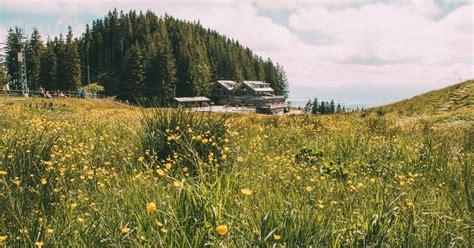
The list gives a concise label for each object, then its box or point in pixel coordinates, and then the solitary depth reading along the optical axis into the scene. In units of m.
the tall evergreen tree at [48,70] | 89.25
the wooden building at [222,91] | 116.31
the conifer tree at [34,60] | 89.45
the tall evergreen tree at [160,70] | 89.50
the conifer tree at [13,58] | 99.06
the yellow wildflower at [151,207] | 2.19
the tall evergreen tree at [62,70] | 87.81
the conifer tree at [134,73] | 91.40
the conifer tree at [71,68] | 87.81
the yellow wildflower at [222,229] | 2.05
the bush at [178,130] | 6.29
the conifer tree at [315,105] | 163.39
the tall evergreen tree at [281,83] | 158.50
